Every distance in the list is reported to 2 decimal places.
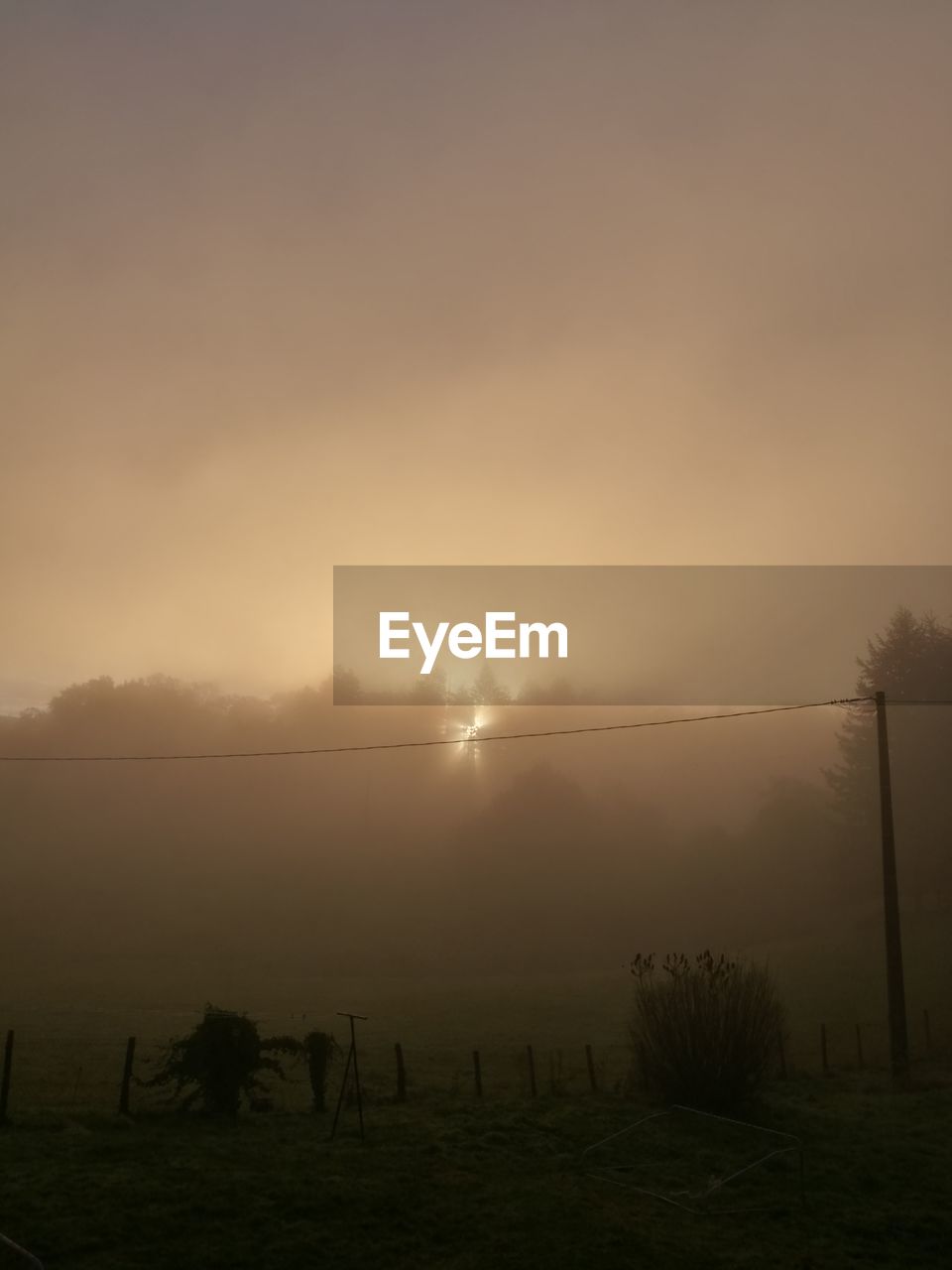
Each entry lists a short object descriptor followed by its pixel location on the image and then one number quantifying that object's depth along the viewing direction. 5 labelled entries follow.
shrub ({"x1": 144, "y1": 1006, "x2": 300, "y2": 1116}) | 20.69
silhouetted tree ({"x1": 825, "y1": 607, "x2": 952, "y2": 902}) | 68.62
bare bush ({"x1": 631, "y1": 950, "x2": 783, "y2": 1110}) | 22.66
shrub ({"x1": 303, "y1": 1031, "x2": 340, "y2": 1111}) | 21.61
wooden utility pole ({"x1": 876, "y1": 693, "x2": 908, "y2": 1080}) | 26.91
